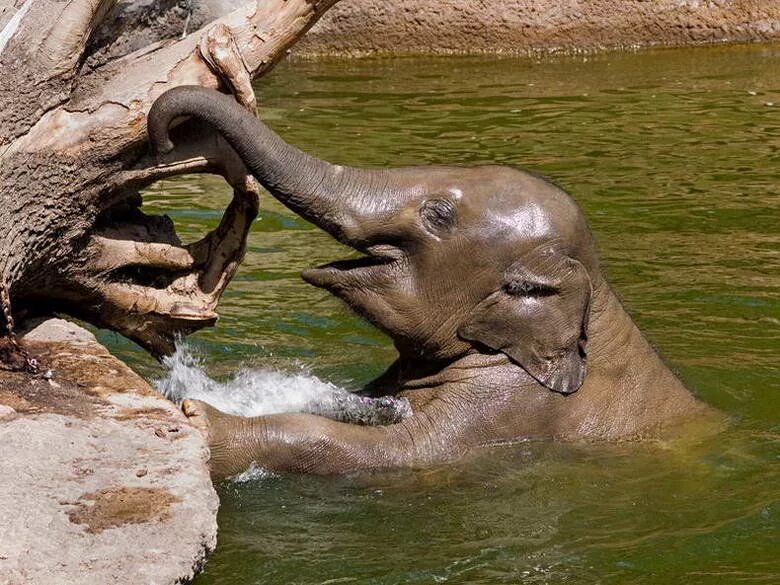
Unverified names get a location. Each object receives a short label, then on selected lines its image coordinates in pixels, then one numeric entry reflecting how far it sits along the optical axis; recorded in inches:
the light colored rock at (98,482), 347.6
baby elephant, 490.0
